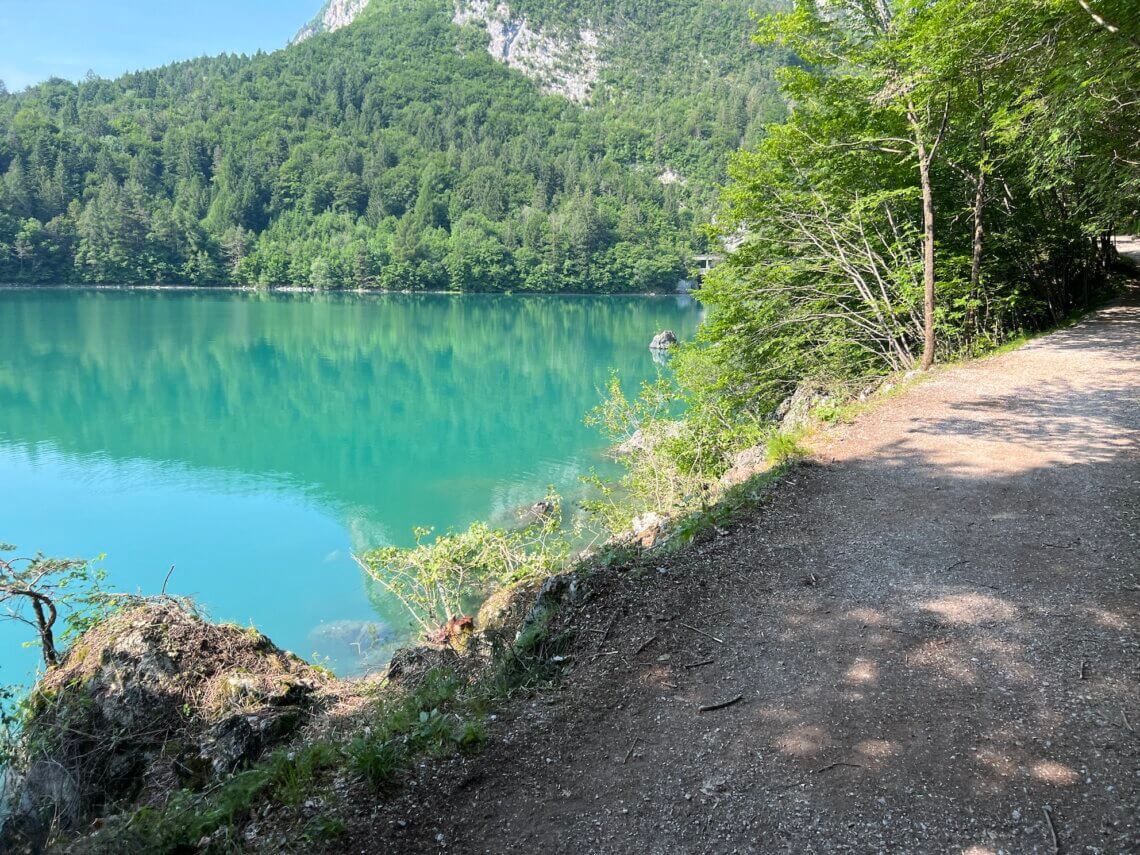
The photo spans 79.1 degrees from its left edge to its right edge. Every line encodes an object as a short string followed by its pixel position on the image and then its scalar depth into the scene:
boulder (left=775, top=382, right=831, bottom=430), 11.14
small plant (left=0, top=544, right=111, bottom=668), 6.93
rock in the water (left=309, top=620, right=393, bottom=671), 13.60
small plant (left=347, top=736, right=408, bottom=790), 3.59
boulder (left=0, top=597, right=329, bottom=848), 6.21
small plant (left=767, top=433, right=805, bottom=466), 7.71
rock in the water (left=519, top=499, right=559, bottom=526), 19.45
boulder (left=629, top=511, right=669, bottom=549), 6.74
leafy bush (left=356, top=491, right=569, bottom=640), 11.62
